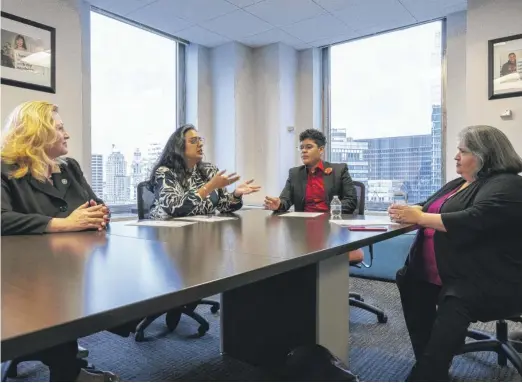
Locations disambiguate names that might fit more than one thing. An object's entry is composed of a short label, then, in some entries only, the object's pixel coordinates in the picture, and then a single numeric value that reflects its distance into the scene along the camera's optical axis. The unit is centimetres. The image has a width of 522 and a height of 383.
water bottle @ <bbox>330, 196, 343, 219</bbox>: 215
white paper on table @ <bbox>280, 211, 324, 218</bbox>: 223
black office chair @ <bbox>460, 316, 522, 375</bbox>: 170
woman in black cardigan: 142
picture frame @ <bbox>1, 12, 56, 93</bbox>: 270
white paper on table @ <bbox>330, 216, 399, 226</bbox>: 179
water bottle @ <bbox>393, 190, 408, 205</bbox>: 319
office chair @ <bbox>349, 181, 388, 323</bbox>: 249
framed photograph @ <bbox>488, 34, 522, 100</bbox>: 302
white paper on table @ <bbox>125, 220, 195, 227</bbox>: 176
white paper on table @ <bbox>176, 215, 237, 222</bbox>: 200
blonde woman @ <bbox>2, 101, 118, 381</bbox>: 147
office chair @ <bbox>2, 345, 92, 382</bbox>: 135
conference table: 58
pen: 159
